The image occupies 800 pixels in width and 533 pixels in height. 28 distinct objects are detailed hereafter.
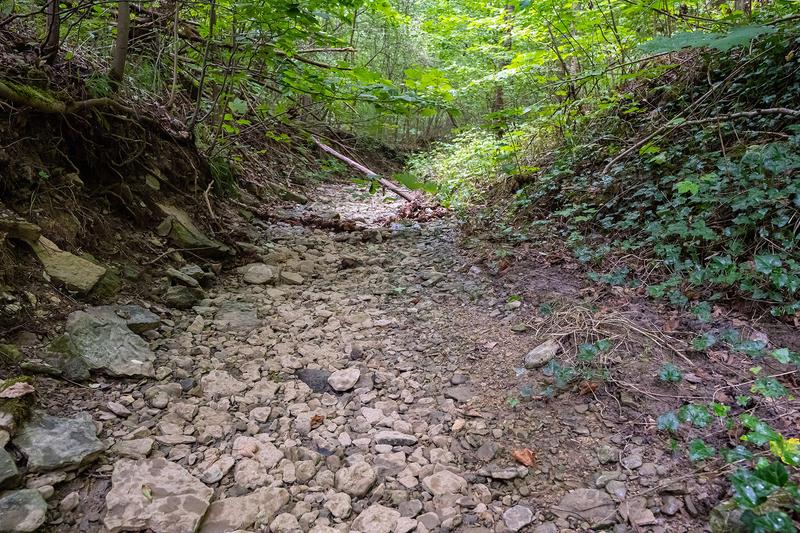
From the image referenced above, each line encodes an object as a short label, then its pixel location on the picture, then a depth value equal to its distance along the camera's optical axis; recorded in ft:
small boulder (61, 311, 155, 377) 7.06
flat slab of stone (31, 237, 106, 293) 8.09
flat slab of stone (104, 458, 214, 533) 4.70
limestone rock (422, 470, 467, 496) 5.47
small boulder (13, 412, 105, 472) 4.96
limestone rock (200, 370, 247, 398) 7.26
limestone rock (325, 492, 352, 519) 5.17
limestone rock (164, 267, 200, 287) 10.40
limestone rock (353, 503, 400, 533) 4.98
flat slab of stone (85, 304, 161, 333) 8.22
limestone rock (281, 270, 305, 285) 12.15
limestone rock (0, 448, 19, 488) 4.48
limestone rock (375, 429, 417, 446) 6.34
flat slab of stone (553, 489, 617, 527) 4.84
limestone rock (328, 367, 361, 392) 7.70
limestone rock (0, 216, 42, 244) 7.66
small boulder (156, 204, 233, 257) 11.68
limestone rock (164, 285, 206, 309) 9.68
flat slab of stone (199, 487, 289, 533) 4.90
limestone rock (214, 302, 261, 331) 9.56
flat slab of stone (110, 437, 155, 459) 5.61
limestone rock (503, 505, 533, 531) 4.95
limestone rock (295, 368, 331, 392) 7.75
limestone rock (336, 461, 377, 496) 5.50
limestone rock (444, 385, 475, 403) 7.27
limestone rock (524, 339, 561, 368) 7.50
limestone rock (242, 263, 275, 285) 11.88
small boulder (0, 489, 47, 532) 4.26
